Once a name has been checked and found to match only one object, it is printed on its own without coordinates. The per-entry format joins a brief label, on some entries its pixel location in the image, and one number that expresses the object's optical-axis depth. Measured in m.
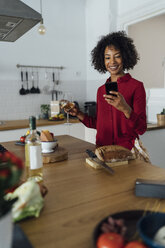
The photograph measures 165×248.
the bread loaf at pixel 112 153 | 1.33
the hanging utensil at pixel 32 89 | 3.82
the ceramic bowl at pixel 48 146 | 1.49
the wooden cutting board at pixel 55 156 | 1.39
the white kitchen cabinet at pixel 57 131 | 3.18
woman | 1.84
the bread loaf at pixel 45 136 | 1.49
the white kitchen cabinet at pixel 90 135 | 3.32
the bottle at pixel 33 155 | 1.06
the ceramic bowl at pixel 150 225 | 0.63
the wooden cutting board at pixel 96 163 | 1.28
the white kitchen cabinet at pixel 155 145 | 2.86
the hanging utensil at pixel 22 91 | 3.74
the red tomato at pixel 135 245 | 0.57
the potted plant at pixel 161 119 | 2.96
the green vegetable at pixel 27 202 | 0.76
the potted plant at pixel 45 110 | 3.82
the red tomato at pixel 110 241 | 0.58
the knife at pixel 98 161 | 1.17
